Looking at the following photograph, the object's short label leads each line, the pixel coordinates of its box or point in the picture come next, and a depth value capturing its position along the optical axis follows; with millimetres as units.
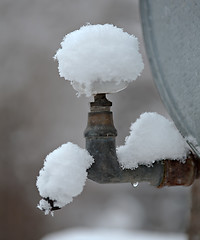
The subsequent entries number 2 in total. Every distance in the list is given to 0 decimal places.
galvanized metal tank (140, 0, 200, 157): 1375
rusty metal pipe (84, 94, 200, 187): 1403
